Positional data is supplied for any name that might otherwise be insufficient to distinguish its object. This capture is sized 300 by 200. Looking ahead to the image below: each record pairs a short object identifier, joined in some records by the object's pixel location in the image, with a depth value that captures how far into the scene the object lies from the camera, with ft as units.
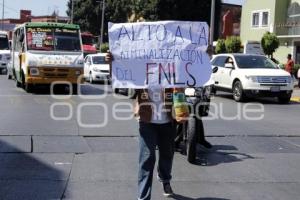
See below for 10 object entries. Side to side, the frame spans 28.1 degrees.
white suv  62.64
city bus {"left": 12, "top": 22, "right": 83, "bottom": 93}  66.39
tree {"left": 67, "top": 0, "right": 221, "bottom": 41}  186.80
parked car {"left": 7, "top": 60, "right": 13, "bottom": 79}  86.94
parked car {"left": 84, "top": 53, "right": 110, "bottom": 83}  93.35
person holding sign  20.57
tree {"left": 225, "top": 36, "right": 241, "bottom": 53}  129.90
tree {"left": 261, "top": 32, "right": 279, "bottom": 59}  116.78
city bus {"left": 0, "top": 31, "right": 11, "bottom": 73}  116.57
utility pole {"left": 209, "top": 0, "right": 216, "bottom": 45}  100.12
